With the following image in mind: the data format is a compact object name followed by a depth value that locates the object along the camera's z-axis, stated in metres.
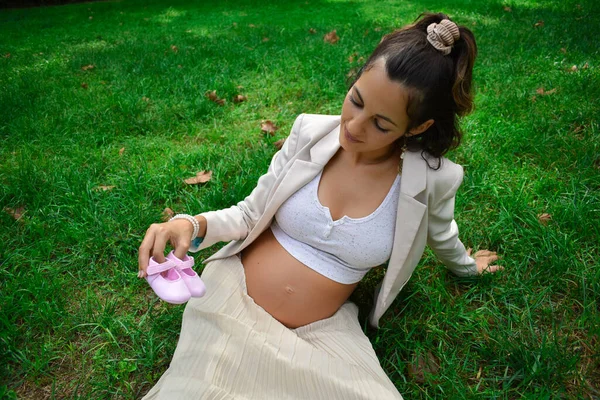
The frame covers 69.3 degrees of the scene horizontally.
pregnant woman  1.33
